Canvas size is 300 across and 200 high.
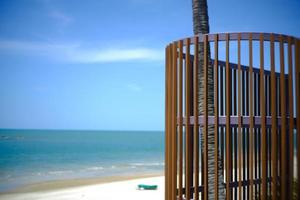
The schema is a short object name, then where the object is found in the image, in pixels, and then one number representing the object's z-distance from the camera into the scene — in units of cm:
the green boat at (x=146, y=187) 1780
